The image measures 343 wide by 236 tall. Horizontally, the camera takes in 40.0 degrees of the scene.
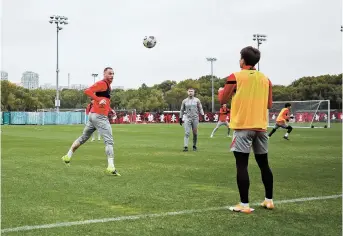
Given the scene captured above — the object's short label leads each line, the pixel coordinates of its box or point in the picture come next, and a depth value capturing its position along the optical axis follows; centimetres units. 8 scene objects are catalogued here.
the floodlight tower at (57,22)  5966
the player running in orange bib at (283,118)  2347
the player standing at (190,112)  1622
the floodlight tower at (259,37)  6248
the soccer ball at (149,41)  2039
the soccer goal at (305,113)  4625
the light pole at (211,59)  8425
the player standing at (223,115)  2521
